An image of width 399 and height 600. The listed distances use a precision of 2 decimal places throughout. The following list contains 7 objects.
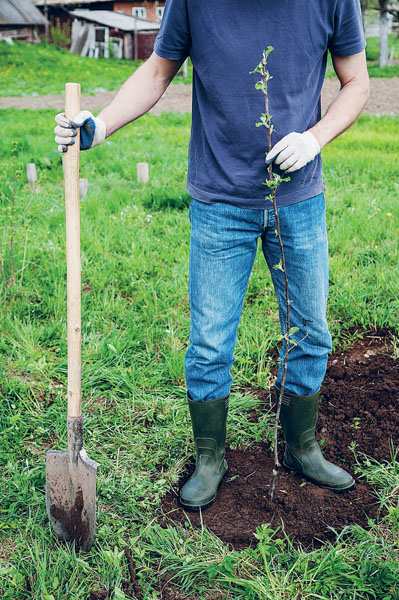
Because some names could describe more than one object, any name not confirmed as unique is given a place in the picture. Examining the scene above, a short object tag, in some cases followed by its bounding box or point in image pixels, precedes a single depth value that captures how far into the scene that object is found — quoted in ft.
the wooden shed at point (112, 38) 97.91
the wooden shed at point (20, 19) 71.41
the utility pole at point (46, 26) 92.16
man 6.18
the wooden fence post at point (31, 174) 19.67
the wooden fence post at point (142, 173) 20.20
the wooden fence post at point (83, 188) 18.42
